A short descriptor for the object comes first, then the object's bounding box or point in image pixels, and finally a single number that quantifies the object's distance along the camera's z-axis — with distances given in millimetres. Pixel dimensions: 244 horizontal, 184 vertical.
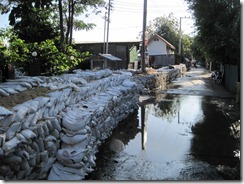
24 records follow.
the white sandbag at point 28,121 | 3254
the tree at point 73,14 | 15349
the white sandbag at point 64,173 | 3685
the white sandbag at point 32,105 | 3559
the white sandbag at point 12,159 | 2910
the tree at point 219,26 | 11703
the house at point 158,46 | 40438
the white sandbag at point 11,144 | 2810
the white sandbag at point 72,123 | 4166
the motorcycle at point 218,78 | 17747
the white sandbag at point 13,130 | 2952
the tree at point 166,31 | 40900
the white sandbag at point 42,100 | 3886
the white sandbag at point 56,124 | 3893
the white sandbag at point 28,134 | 3155
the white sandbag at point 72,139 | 4078
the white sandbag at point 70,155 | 3850
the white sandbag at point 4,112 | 3056
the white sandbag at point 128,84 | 9103
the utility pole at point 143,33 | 15109
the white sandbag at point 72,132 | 4129
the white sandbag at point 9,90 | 4534
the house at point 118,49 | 25206
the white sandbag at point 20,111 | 3196
